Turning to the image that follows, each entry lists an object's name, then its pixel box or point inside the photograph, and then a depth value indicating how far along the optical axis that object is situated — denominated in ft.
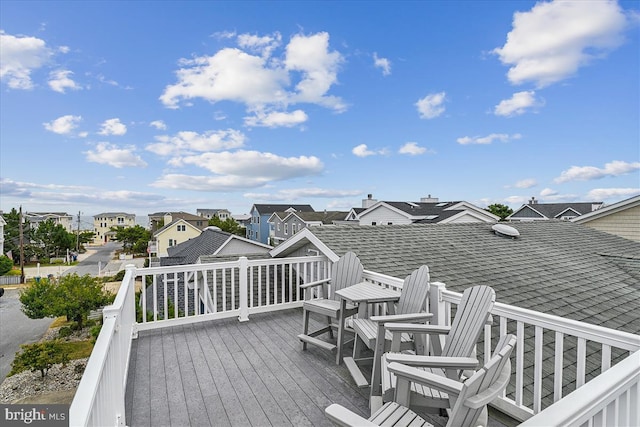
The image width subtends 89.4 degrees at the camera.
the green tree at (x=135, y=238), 137.39
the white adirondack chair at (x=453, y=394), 4.54
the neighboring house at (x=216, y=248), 53.43
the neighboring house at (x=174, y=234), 122.11
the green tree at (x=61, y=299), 45.47
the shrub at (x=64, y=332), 46.40
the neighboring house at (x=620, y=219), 39.70
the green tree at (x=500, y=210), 119.96
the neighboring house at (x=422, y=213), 69.56
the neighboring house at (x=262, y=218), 134.31
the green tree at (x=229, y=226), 148.31
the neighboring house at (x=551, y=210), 97.60
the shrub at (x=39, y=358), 30.73
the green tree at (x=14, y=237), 118.32
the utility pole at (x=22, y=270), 84.29
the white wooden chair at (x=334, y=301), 12.00
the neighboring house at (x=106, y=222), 216.13
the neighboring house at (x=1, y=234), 106.62
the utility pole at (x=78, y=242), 144.75
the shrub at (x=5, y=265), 86.72
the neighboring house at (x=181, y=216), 155.02
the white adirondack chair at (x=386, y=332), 8.77
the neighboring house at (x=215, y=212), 224.12
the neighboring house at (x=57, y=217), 185.53
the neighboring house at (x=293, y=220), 109.70
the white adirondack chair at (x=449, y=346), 6.32
